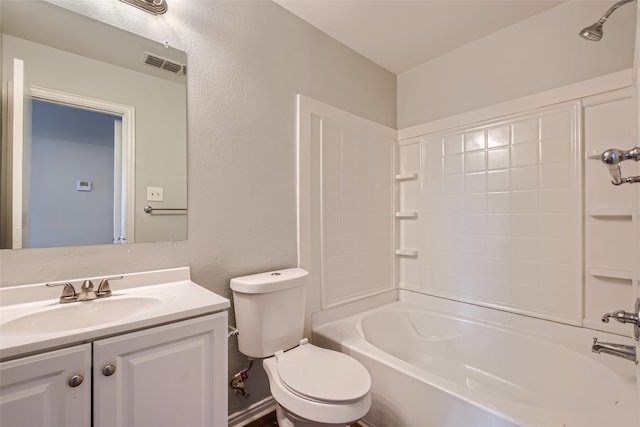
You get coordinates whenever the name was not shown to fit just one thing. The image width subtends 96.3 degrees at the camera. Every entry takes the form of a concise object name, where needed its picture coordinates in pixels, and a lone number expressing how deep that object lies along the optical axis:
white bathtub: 1.13
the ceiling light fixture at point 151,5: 1.24
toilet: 1.13
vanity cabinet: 0.71
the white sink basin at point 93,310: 0.75
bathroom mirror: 1.05
